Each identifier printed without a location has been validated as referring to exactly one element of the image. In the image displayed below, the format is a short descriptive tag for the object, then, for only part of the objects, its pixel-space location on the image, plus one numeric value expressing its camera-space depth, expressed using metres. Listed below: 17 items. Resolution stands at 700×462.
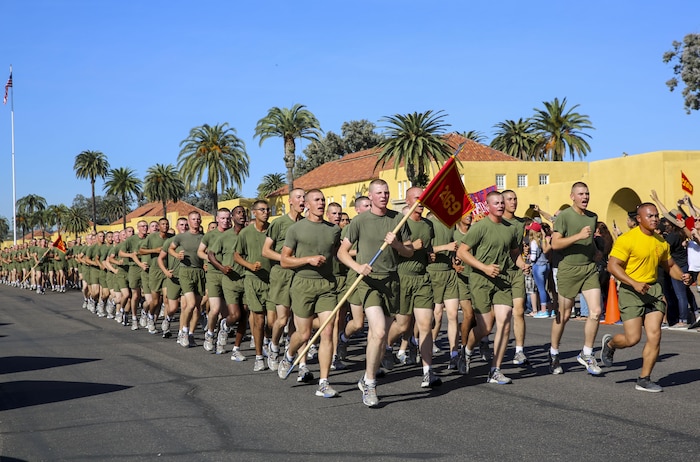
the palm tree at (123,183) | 97.94
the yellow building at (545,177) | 33.97
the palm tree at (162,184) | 91.62
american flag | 61.62
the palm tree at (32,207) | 145.88
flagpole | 65.12
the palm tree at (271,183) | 98.00
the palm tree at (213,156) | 69.56
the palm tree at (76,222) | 126.12
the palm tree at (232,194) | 115.50
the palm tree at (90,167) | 101.06
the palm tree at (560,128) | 66.62
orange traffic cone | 16.44
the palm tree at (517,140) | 75.62
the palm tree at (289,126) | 62.81
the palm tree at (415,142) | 56.62
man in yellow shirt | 8.58
